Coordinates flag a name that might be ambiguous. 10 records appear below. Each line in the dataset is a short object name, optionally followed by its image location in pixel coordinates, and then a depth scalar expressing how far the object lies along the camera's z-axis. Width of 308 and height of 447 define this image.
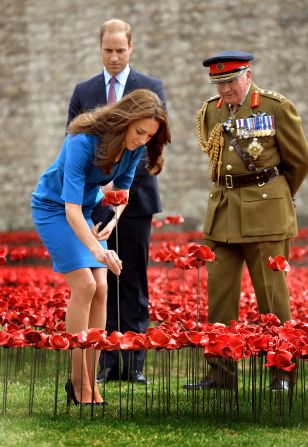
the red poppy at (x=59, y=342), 8.44
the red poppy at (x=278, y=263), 9.81
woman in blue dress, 9.05
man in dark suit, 11.85
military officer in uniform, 10.97
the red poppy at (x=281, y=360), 8.43
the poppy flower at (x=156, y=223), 16.34
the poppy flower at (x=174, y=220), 15.76
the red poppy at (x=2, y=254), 10.45
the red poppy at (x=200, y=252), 9.61
